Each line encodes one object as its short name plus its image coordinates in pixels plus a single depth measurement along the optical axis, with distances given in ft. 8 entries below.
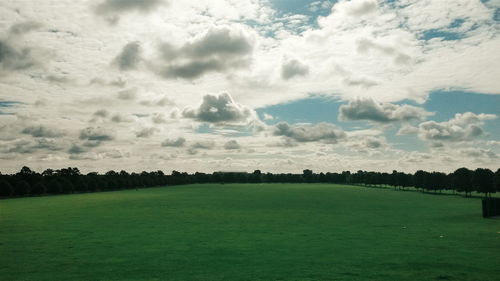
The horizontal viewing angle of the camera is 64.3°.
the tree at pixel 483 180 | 311.47
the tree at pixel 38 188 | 396.06
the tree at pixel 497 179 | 263.47
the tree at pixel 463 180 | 344.53
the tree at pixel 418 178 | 472.77
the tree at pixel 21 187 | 374.84
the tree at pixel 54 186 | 425.28
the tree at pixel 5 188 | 351.01
